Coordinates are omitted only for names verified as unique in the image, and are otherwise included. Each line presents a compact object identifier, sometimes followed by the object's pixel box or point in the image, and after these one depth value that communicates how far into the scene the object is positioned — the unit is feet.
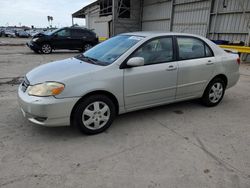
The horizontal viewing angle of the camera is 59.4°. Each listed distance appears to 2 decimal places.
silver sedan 9.83
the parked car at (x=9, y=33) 119.03
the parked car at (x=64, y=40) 43.86
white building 40.63
